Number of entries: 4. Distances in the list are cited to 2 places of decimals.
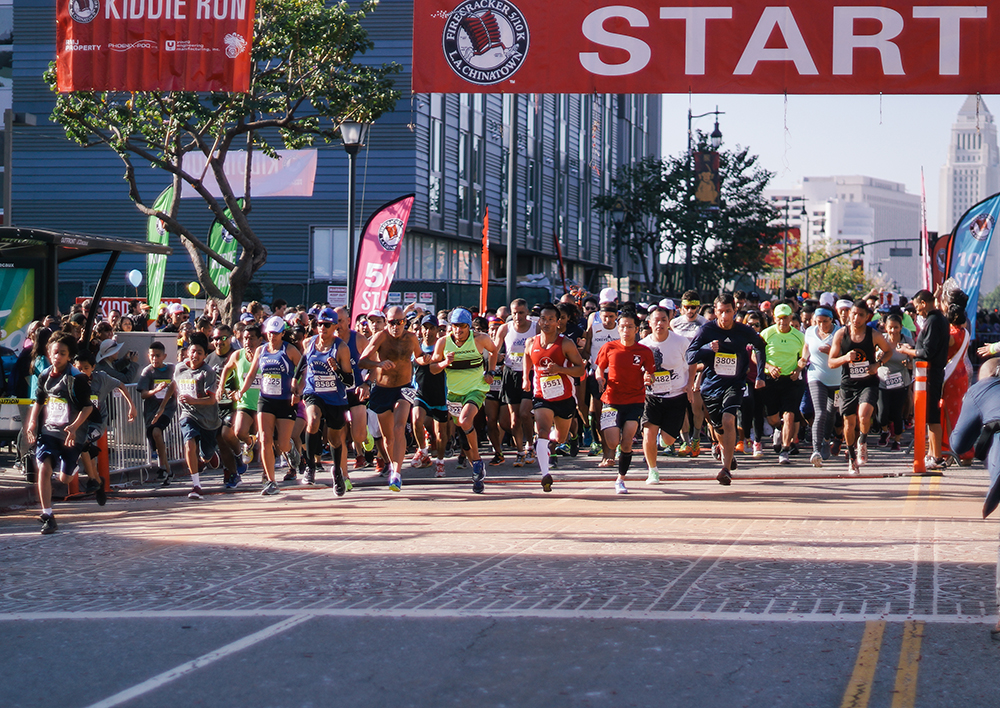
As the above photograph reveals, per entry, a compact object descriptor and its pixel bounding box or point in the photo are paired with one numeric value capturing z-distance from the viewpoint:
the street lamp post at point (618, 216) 51.00
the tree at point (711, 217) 48.53
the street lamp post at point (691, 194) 48.81
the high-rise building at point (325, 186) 38.88
